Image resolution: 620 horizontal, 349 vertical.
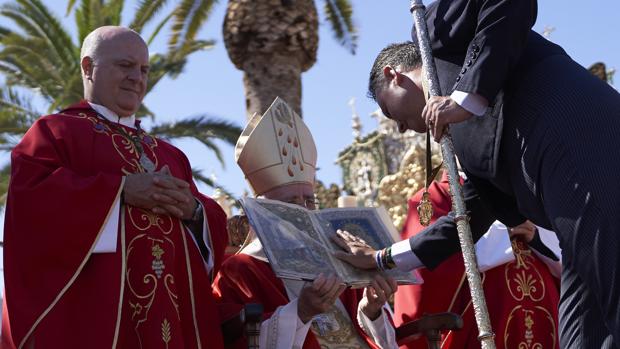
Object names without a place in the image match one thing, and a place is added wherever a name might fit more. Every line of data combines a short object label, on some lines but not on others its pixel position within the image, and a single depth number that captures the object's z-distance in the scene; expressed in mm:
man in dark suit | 3293
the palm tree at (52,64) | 14430
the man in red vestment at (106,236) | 4426
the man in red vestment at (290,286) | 5137
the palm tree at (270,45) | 10945
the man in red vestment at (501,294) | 5996
